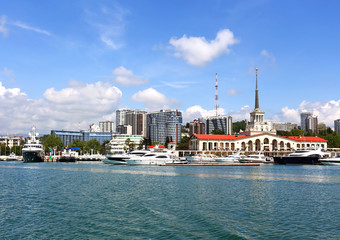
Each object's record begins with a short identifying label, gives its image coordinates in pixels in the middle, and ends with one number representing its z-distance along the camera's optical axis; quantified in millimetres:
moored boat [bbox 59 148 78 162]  122062
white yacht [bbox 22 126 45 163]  106500
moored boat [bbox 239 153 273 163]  106188
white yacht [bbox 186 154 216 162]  117650
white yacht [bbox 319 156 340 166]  89750
